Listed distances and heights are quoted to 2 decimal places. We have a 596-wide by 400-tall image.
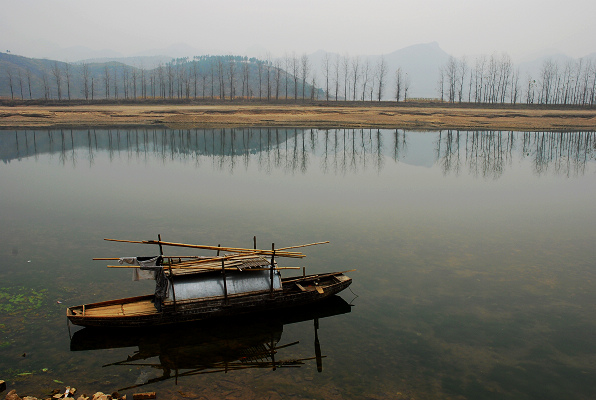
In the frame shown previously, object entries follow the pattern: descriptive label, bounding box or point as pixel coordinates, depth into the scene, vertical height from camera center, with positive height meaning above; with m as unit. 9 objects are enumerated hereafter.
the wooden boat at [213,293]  14.07 -5.61
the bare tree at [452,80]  130.62 +16.27
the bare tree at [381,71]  130.00 +18.60
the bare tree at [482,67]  144.75 +21.47
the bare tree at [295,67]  143.07 +20.96
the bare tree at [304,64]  138.84 +21.13
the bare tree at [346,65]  145.69 +23.02
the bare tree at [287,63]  153.00 +23.38
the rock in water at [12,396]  10.20 -6.16
